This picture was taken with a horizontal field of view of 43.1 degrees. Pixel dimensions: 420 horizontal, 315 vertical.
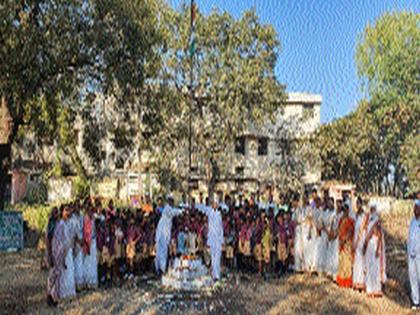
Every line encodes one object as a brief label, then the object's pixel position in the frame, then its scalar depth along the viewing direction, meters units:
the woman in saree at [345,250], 10.43
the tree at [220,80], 26.27
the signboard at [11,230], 14.68
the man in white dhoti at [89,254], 9.86
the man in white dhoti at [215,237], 10.74
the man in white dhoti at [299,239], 11.98
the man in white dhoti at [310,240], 11.81
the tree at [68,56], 13.02
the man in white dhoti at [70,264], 9.02
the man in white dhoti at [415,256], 9.20
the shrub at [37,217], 17.34
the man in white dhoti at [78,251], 9.37
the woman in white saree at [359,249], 10.06
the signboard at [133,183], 36.97
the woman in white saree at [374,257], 9.83
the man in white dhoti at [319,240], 11.62
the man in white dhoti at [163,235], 10.99
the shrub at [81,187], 27.81
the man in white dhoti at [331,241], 11.19
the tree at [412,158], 33.17
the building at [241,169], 35.69
